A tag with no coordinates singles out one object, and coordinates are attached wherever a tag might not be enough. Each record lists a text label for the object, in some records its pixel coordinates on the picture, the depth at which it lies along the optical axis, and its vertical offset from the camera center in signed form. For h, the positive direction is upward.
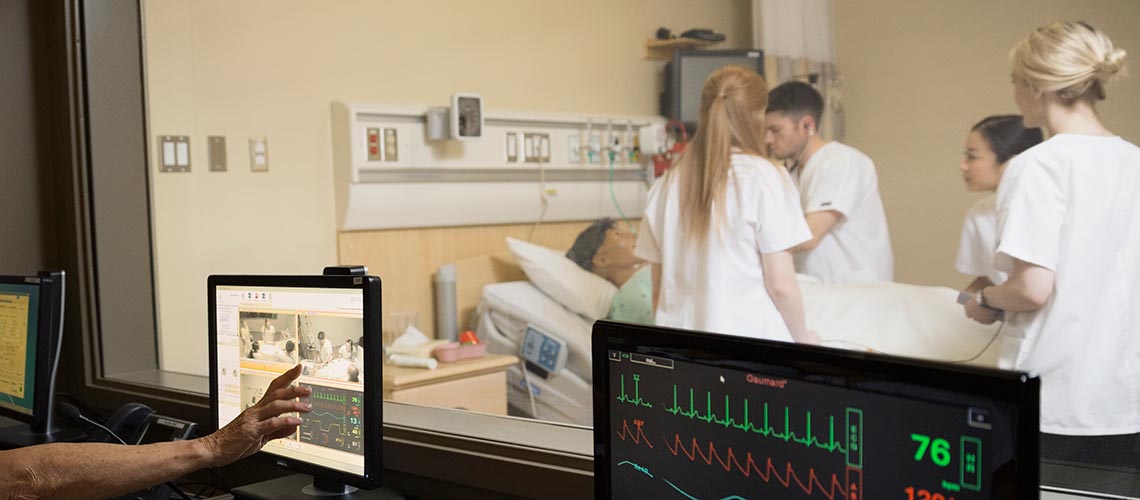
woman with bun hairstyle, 1.43 -0.10
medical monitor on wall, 2.14 +0.27
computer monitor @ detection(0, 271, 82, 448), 1.76 -0.28
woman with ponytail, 2.02 -0.09
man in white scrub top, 1.91 -0.03
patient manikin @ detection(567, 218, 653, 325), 2.63 -0.22
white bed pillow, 2.92 -0.29
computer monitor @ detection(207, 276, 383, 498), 1.28 -0.23
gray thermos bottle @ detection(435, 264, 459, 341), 3.30 -0.38
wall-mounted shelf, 2.25 +0.35
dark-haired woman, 1.60 +0.00
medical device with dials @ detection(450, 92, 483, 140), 3.23 +0.26
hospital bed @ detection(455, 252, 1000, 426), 1.74 -0.30
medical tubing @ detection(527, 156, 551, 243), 3.44 +0.01
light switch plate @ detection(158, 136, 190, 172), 2.44 +0.12
